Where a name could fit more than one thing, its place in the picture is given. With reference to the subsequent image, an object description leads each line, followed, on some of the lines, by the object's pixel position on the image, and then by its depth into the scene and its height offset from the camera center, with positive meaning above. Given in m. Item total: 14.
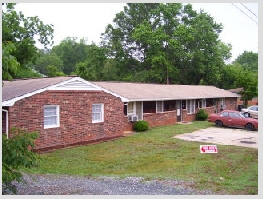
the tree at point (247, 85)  42.34 +2.00
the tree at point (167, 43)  47.22 +8.62
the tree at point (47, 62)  76.44 +9.43
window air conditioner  23.64 -1.28
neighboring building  52.96 -0.15
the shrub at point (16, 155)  6.62 -1.15
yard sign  13.05 -1.97
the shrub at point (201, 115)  32.31 -1.44
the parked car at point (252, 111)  31.27 -1.02
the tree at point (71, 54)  83.06 +12.14
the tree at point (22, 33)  25.86 +5.63
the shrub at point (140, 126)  23.38 -1.83
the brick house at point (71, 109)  15.26 -0.51
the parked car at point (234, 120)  25.00 -1.55
